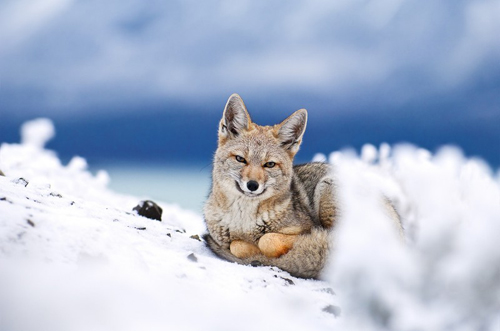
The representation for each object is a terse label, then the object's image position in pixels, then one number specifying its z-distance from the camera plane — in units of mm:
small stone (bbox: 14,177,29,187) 13993
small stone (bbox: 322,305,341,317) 8375
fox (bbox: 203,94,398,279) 11625
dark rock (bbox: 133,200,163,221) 17219
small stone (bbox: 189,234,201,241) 15020
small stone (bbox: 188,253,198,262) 10266
